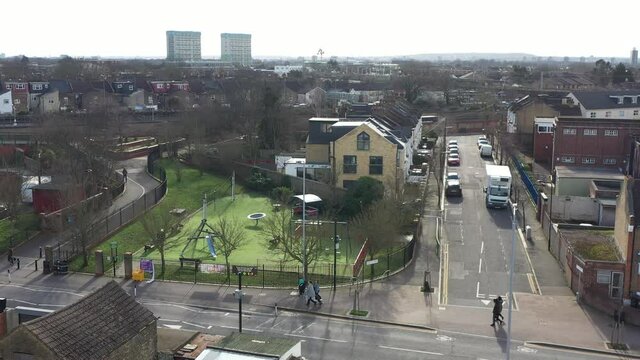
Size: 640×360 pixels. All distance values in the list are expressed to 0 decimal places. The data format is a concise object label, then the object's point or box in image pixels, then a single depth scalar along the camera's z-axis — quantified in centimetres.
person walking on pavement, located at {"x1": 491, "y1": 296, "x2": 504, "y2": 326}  2669
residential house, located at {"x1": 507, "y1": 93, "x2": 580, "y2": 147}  6769
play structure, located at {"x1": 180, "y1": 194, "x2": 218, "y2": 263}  3831
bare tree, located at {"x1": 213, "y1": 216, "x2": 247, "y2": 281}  3488
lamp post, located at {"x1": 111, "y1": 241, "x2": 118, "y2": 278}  3470
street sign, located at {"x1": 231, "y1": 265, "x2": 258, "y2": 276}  3347
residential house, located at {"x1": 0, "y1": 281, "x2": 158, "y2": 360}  1772
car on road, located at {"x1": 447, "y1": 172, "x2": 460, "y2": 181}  5151
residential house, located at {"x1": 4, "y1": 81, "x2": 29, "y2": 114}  9712
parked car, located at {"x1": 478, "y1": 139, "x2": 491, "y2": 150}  7006
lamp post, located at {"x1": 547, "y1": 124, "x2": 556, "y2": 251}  3742
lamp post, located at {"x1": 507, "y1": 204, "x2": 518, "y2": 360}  2186
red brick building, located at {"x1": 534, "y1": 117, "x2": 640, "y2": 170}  4947
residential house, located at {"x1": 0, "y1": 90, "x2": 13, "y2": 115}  9506
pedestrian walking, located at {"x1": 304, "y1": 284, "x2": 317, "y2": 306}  2952
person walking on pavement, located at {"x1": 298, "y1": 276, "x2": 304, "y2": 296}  3077
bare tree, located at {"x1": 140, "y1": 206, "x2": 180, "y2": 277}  3503
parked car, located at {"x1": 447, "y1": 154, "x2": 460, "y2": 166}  6209
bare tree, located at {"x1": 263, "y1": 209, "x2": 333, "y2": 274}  3316
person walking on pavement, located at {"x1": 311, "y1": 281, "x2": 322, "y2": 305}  2953
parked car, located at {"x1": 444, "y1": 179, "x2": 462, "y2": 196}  4975
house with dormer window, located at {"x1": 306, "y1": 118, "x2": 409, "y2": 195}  4906
